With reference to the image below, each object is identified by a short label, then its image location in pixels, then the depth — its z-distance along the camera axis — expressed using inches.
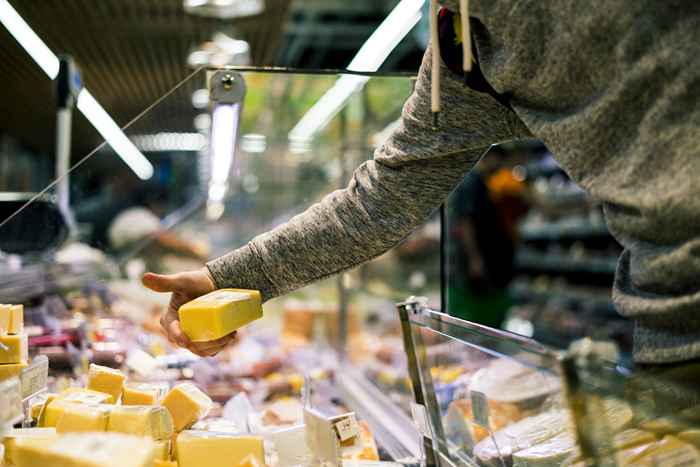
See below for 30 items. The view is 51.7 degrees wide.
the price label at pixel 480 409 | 46.9
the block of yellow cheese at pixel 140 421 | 43.6
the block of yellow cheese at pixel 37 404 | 50.1
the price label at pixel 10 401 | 36.4
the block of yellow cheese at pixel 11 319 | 50.2
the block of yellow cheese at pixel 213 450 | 45.3
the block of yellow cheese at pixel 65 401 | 46.6
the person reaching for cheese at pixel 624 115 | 36.2
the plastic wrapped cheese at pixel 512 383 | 35.8
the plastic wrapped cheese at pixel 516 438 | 41.5
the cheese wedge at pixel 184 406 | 50.2
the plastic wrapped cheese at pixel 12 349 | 49.0
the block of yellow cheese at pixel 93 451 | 29.8
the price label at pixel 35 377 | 49.9
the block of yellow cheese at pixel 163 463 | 42.8
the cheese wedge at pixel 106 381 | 53.4
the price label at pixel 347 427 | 48.9
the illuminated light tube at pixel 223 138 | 70.4
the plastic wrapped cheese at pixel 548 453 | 39.9
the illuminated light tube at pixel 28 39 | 74.9
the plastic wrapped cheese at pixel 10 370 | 48.7
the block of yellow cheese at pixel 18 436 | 37.9
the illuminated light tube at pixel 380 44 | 71.2
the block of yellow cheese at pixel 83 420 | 42.8
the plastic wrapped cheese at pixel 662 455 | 30.7
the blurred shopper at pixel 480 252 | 172.6
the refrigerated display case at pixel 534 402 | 30.3
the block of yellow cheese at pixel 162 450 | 43.2
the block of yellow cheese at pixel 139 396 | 52.7
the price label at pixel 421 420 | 51.9
